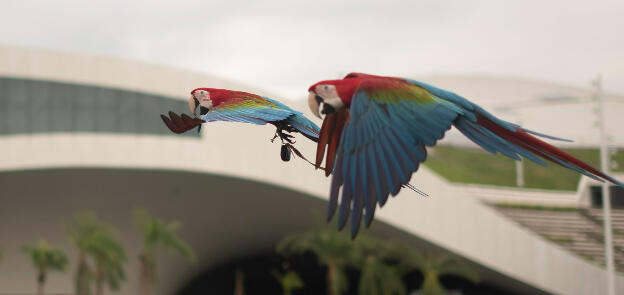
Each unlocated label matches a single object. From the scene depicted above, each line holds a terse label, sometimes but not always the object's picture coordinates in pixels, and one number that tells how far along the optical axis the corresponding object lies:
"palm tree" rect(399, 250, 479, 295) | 29.86
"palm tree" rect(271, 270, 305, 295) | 35.18
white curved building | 27.69
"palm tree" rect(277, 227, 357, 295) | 28.30
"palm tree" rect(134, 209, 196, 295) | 28.73
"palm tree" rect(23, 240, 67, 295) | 29.53
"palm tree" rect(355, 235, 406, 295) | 29.19
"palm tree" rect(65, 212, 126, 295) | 27.95
